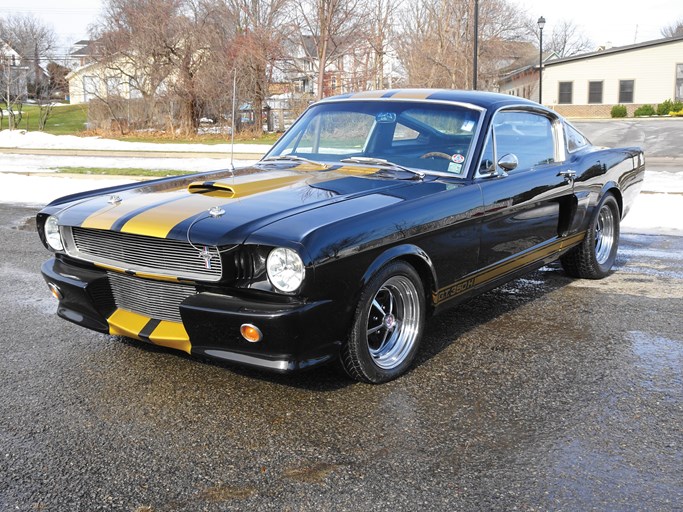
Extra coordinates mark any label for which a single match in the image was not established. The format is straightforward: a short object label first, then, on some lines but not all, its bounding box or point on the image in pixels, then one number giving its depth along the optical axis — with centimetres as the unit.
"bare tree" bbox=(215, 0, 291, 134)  2919
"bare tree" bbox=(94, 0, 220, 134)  3231
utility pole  2177
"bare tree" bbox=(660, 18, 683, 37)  8950
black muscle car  323
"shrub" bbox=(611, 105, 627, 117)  4316
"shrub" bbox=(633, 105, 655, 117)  4256
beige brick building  4494
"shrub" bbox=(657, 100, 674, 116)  4193
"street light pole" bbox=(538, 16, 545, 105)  3178
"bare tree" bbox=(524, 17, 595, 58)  8050
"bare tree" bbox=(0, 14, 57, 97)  4116
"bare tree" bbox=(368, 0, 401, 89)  2630
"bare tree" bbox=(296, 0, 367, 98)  2422
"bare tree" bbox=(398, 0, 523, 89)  3098
